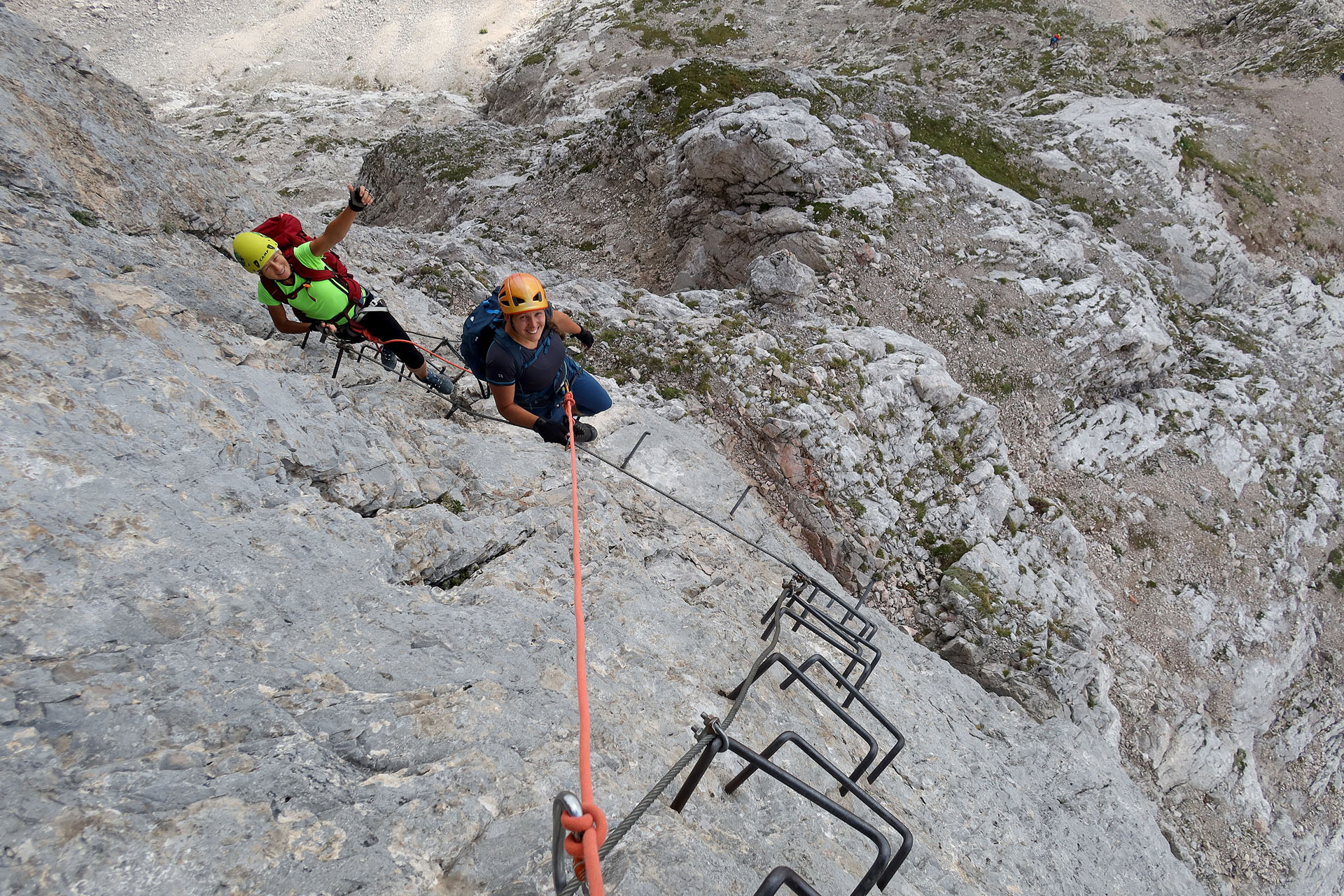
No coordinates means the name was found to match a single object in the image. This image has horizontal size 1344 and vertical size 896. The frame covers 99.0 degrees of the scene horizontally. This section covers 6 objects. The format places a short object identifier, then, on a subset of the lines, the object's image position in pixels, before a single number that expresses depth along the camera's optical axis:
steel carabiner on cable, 2.35
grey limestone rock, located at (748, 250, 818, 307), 14.91
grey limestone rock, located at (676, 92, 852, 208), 16.97
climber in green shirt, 6.42
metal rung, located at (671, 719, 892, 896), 3.21
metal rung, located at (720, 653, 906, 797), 4.45
